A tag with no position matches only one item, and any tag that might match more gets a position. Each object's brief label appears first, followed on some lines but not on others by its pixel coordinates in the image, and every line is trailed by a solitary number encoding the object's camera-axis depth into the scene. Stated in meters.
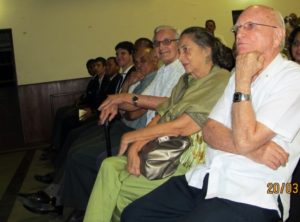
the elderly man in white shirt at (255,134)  1.39
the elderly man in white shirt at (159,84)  2.43
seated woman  1.88
